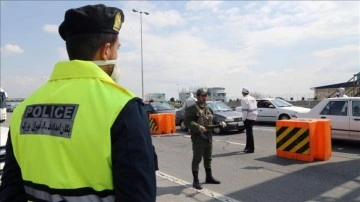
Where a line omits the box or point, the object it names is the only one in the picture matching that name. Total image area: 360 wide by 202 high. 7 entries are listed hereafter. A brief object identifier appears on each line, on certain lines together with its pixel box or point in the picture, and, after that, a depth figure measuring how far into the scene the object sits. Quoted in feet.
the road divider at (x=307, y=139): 31.58
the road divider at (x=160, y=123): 60.29
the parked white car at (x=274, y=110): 64.49
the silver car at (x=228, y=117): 55.31
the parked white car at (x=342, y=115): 38.75
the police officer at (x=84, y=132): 4.93
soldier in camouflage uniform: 23.89
